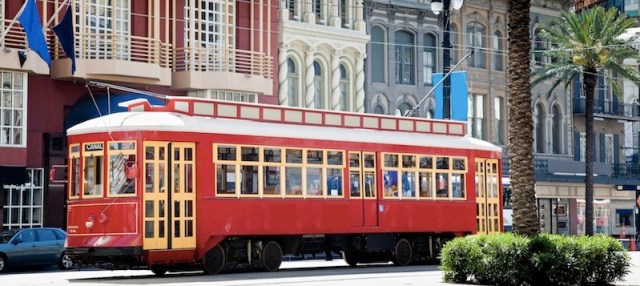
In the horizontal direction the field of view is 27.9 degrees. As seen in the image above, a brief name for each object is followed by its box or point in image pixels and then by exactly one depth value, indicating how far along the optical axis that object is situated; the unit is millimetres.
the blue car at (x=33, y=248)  32000
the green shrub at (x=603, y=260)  22219
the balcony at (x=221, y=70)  41344
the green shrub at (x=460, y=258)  22609
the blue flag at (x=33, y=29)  33750
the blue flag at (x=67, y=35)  34688
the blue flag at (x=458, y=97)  42094
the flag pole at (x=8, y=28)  33625
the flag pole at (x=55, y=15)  35888
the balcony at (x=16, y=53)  36562
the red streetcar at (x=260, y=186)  25281
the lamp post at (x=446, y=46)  33500
